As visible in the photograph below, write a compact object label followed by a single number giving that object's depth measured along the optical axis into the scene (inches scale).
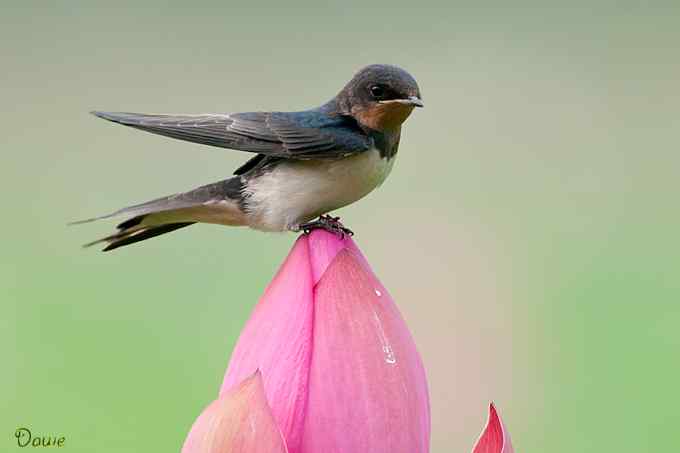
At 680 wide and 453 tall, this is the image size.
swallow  181.5
